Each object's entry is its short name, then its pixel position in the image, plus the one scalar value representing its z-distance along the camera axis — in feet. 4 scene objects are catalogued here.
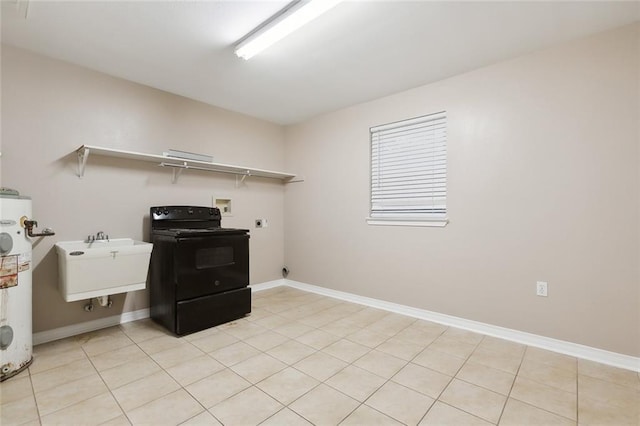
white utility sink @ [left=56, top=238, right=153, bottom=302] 7.10
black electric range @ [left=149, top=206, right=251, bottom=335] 8.37
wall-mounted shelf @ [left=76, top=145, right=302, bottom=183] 8.32
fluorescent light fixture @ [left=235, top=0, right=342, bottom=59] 5.62
